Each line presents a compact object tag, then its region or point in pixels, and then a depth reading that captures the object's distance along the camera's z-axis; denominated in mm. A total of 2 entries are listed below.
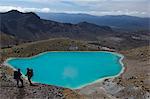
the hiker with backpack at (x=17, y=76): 11606
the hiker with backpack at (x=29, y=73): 11973
